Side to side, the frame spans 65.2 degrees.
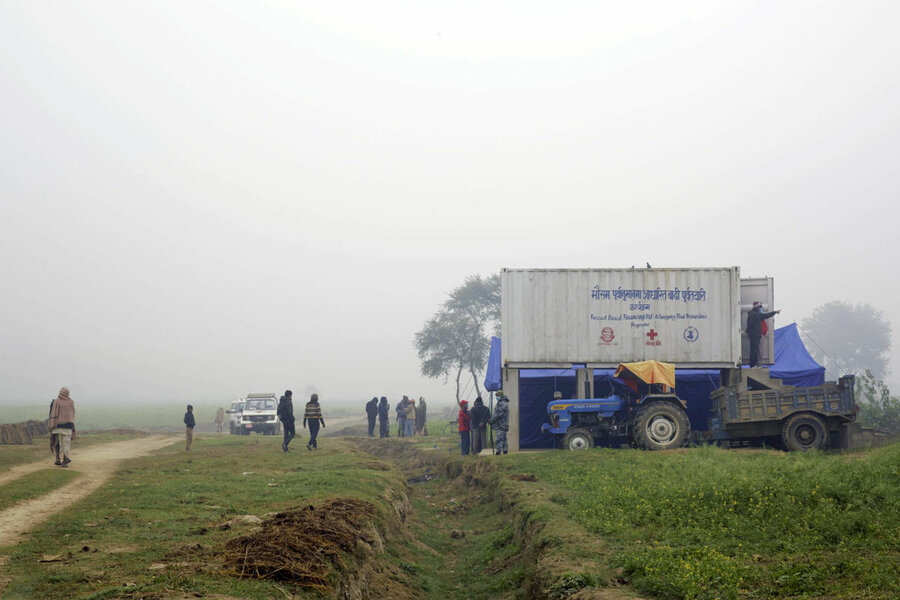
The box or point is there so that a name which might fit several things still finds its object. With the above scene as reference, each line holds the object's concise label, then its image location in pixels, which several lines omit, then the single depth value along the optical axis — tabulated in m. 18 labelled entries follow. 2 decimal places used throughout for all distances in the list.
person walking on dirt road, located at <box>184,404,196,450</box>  24.92
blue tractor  20.36
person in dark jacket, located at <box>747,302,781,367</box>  22.11
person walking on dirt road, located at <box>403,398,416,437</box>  36.34
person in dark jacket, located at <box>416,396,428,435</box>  37.78
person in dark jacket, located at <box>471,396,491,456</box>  23.77
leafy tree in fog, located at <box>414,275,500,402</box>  60.44
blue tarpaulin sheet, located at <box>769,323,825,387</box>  25.09
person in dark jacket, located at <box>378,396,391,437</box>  35.49
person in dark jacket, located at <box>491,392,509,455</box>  21.94
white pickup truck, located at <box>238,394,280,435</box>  38.16
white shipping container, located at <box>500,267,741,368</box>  22.36
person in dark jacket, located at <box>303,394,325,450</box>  24.20
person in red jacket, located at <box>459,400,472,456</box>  24.12
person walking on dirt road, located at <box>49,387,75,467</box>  18.28
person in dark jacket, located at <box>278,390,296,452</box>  23.47
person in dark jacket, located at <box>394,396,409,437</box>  36.27
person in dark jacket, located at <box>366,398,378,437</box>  36.47
